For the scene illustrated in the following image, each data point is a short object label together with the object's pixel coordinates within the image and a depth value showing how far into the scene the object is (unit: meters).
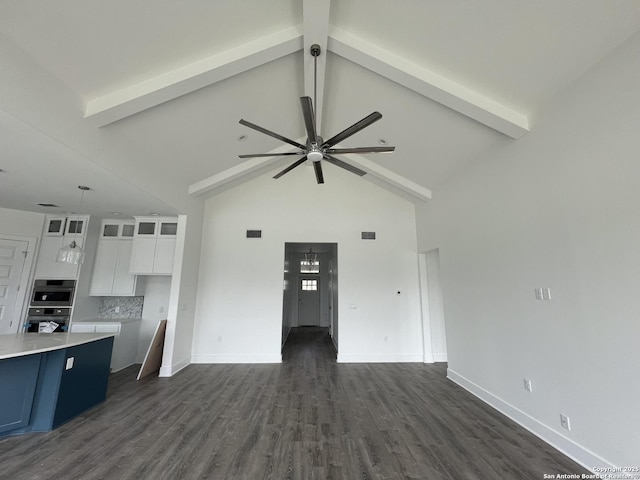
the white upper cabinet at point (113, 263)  5.04
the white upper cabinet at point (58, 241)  4.71
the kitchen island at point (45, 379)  2.60
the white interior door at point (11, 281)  4.37
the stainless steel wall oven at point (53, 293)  4.63
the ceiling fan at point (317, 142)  2.22
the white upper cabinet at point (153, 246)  4.91
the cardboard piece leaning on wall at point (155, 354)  4.40
